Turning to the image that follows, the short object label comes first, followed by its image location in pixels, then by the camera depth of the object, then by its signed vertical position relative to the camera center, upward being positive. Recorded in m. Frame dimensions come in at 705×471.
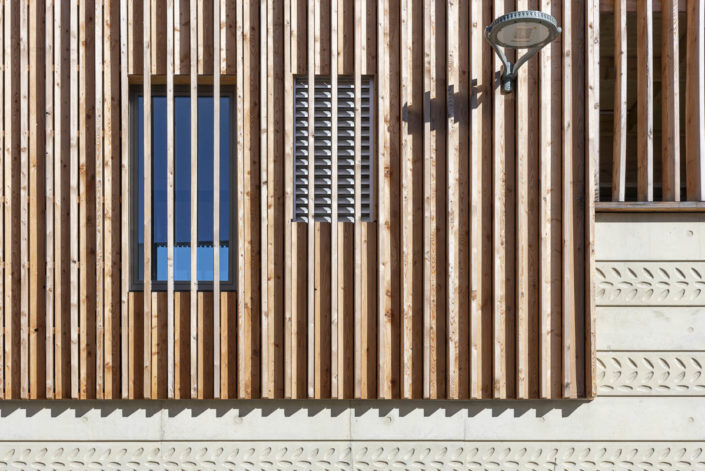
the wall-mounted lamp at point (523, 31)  3.65 +1.34
